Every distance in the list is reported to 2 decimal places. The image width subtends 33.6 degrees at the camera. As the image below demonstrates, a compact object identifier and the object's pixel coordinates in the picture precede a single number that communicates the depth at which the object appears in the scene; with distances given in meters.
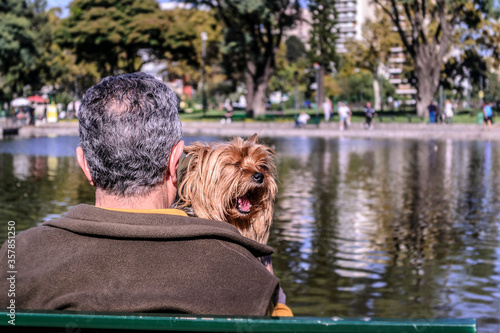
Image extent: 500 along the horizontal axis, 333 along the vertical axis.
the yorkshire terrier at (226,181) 2.62
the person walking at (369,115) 41.42
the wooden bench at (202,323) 1.78
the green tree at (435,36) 45.09
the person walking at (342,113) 41.07
